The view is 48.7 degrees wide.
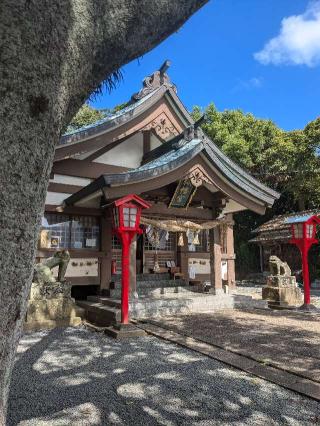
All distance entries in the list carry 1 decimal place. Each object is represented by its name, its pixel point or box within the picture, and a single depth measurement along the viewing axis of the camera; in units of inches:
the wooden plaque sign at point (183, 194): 413.4
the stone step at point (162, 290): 446.8
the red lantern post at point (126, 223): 291.1
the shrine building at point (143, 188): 389.1
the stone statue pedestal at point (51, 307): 309.4
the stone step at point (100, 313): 320.2
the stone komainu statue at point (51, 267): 328.5
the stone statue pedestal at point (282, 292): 439.8
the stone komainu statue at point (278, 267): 467.2
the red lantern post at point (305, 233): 410.3
